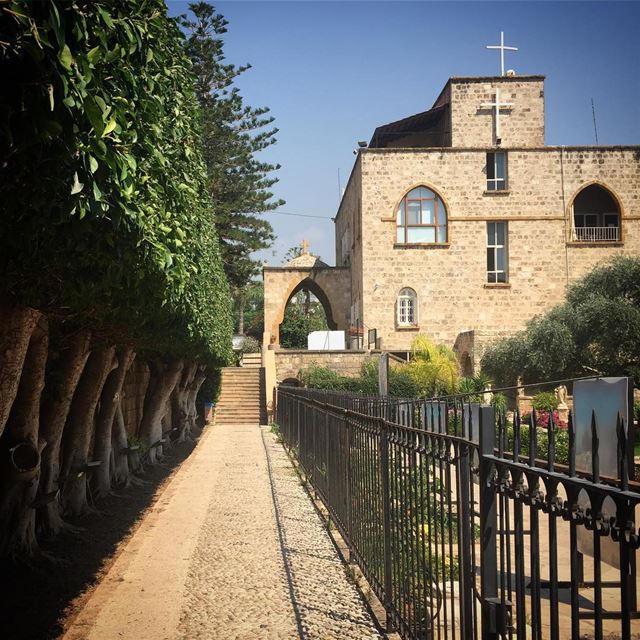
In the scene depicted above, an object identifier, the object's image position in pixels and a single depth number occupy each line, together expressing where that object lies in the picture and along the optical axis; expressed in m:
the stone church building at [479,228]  35.12
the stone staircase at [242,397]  28.36
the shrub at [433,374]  28.32
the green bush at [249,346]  47.30
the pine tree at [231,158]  33.00
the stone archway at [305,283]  40.00
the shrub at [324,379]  29.80
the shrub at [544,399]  18.47
